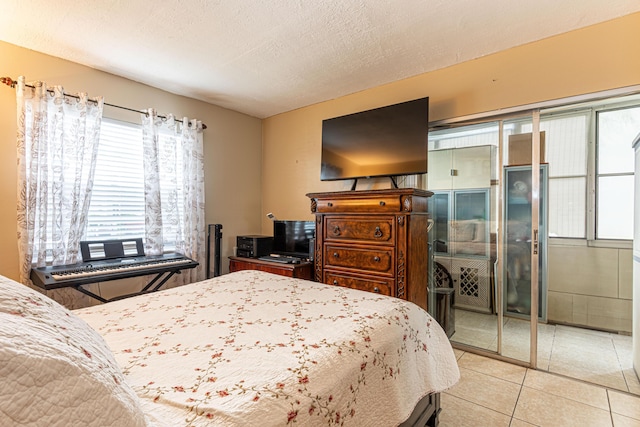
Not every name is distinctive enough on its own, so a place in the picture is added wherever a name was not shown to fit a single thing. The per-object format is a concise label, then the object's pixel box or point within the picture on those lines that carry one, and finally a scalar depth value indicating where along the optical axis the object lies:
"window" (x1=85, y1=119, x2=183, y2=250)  2.94
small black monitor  3.60
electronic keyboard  2.23
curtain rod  2.43
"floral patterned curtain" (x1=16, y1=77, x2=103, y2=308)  2.47
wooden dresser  2.53
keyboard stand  2.90
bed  0.54
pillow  0.47
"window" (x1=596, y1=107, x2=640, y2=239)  3.31
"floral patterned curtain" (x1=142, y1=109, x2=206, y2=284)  3.16
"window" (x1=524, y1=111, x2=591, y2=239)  3.52
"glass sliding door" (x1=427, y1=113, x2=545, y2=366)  2.64
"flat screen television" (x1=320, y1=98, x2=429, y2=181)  2.78
